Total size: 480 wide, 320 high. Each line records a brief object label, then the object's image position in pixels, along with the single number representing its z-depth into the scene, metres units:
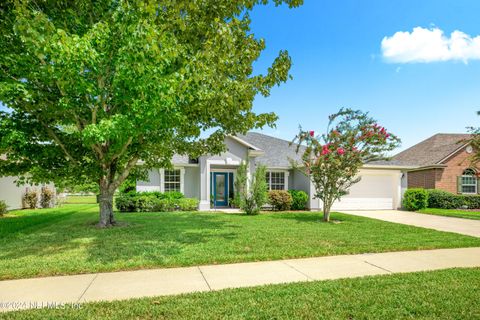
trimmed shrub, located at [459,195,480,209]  20.07
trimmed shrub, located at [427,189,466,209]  19.69
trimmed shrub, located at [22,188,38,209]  19.06
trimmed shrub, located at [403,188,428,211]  18.50
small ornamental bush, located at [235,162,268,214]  15.43
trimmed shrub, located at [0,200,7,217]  14.62
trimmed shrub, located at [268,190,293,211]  17.61
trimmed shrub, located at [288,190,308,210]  18.17
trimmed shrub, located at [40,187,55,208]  20.28
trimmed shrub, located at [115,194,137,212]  16.30
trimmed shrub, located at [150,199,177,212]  16.42
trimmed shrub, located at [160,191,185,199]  16.88
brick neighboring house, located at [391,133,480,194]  21.36
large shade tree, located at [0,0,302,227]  6.72
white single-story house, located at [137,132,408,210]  17.70
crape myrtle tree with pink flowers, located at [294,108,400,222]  11.71
